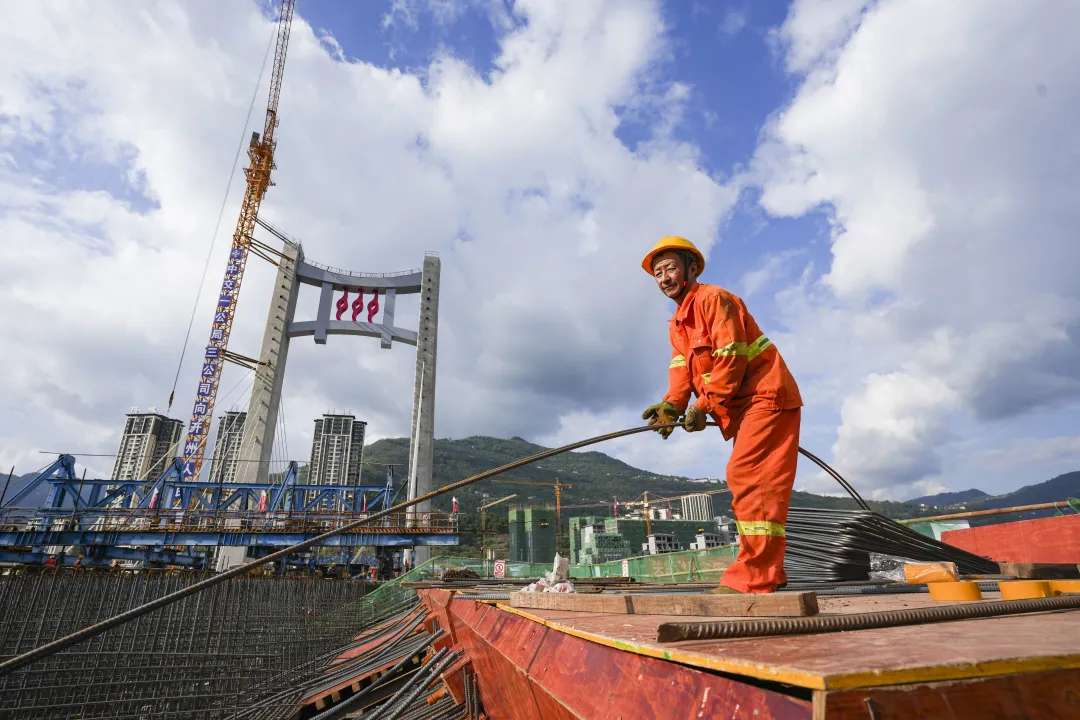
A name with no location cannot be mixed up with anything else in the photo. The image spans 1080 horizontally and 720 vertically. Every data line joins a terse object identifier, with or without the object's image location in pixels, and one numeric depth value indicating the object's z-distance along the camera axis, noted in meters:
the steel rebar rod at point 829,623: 1.06
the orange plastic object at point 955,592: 2.06
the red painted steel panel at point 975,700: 0.62
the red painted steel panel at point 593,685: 0.79
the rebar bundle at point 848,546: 4.66
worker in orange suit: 2.66
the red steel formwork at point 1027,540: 7.02
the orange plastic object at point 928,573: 3.07
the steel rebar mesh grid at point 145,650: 7.74
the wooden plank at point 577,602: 1.98
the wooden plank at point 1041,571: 3.77
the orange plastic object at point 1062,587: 2.02
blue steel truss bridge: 23.08
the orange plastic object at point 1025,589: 1.99
